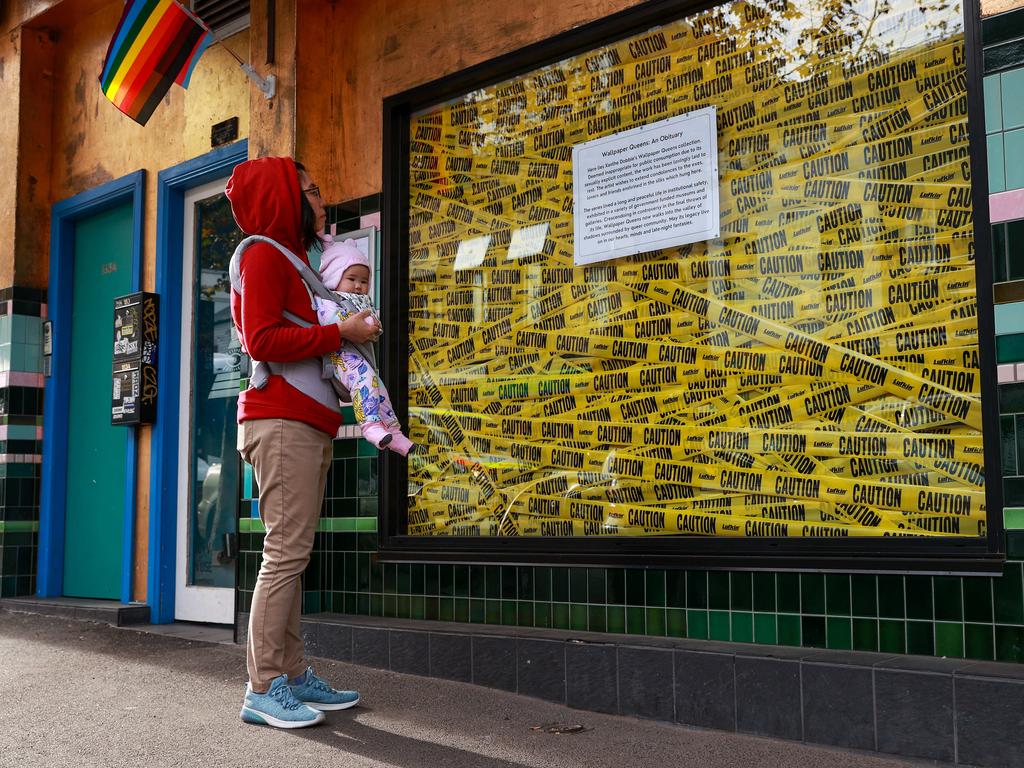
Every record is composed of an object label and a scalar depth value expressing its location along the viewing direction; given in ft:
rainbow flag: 20.29
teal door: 24.35
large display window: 12.48
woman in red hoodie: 12.12
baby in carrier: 12.17
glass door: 21.77
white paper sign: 14.71
